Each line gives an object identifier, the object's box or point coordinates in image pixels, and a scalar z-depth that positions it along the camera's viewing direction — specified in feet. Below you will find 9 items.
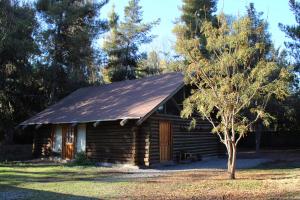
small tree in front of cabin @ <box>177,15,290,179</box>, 47.60
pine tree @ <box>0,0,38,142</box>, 89.10
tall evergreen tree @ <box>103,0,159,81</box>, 135.13
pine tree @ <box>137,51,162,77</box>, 140.89
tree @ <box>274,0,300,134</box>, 100.12
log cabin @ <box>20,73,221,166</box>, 66.85
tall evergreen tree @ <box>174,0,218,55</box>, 129.51
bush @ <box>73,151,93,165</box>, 70.03
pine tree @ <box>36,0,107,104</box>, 106.01
